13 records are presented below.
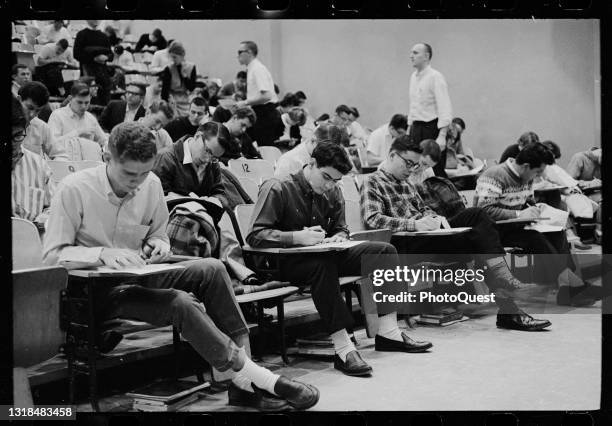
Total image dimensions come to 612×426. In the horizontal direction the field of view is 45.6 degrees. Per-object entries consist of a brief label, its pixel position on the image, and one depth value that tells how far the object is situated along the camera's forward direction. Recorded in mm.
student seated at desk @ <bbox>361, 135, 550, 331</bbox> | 4625
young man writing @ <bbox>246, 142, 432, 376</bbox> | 3674
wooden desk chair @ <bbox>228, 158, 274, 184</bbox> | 5703
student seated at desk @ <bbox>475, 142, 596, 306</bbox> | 5180
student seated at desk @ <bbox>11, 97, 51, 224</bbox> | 3586
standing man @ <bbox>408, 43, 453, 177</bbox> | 5980
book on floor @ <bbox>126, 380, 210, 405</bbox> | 3068
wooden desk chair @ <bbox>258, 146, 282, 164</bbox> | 6770
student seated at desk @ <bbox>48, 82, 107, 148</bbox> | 5883
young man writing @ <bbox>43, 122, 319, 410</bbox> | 2850
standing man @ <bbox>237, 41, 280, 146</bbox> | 6437
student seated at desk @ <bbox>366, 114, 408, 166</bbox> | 7734
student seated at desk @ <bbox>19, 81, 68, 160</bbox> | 4926
